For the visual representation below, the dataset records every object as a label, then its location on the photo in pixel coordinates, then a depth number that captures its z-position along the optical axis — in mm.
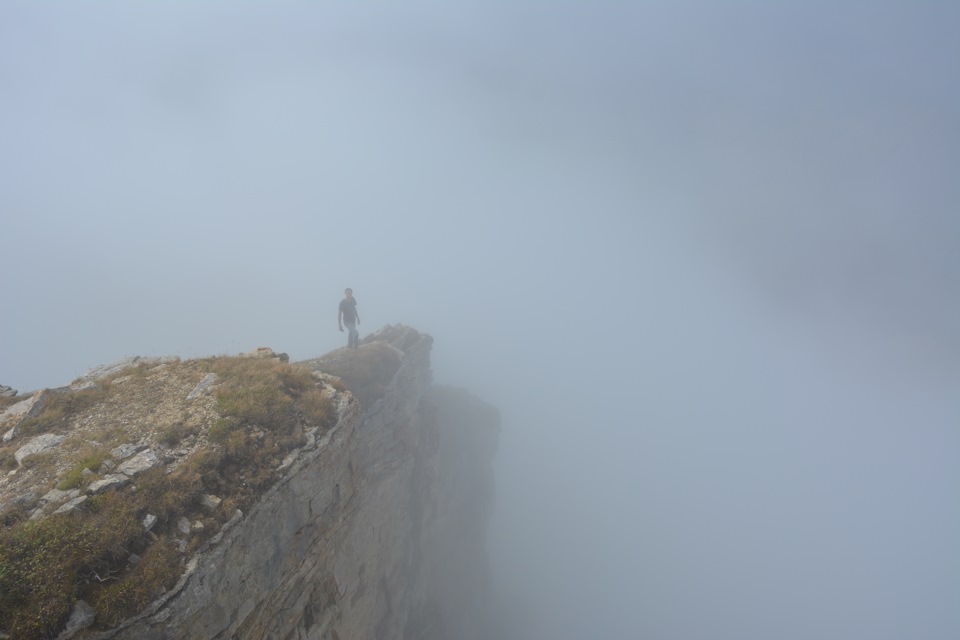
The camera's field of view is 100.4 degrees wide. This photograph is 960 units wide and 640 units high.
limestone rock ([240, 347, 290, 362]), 18625
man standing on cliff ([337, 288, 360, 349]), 31266
